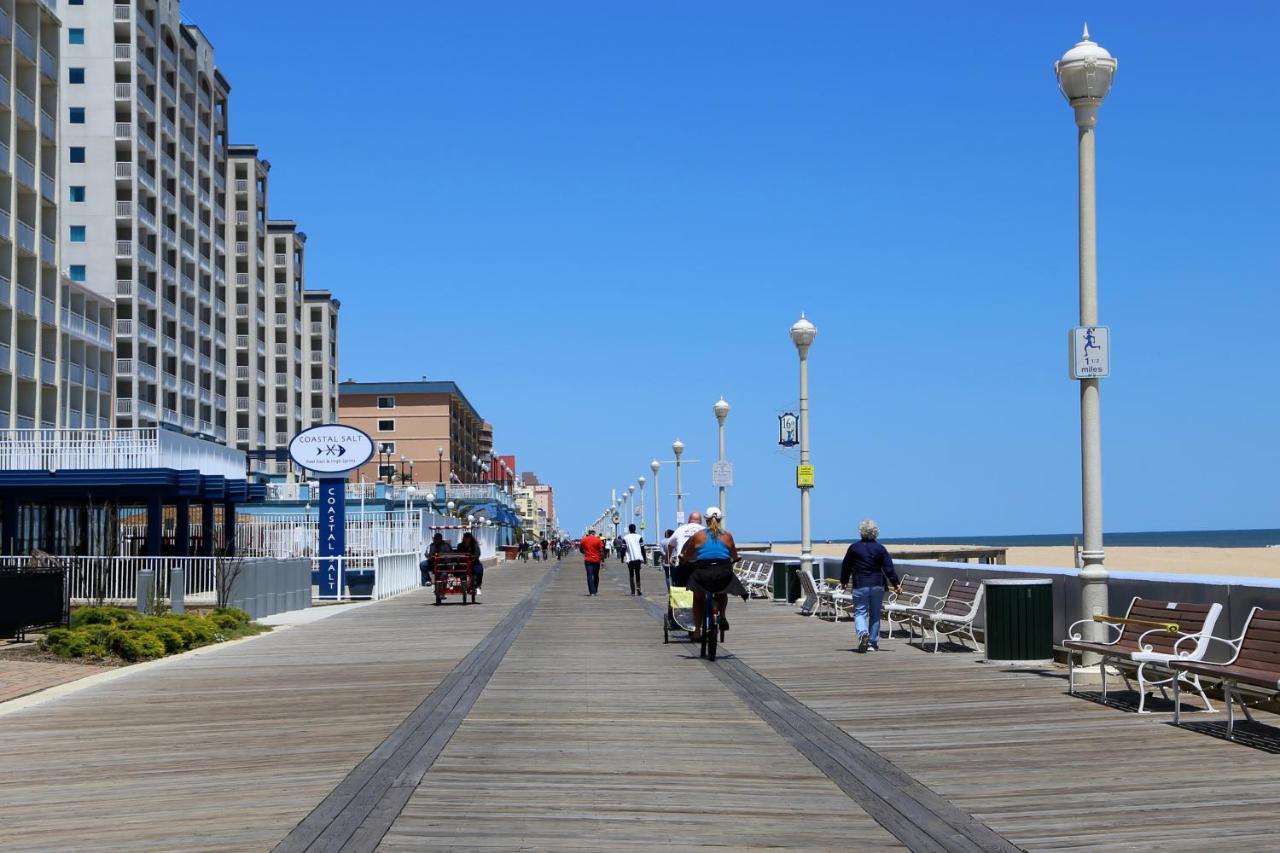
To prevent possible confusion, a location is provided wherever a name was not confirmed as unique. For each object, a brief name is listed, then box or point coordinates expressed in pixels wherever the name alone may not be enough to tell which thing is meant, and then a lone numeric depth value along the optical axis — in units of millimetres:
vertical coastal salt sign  38125
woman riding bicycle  17938
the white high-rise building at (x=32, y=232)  54969
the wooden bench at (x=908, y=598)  21156
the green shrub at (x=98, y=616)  22344
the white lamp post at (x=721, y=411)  41906
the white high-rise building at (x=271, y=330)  107625
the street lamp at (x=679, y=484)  54875
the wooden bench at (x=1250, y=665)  10516
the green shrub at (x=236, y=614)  24911
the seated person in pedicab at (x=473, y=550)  35406
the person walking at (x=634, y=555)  38250
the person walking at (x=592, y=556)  38688
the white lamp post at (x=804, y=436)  29891
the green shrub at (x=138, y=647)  19672
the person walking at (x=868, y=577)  19109
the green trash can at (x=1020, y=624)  16875
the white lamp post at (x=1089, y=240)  15352
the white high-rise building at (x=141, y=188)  80875
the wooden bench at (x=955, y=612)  18828
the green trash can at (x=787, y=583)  33312
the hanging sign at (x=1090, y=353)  15477
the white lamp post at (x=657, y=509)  75625
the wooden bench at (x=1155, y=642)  12023
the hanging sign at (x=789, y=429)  31359
